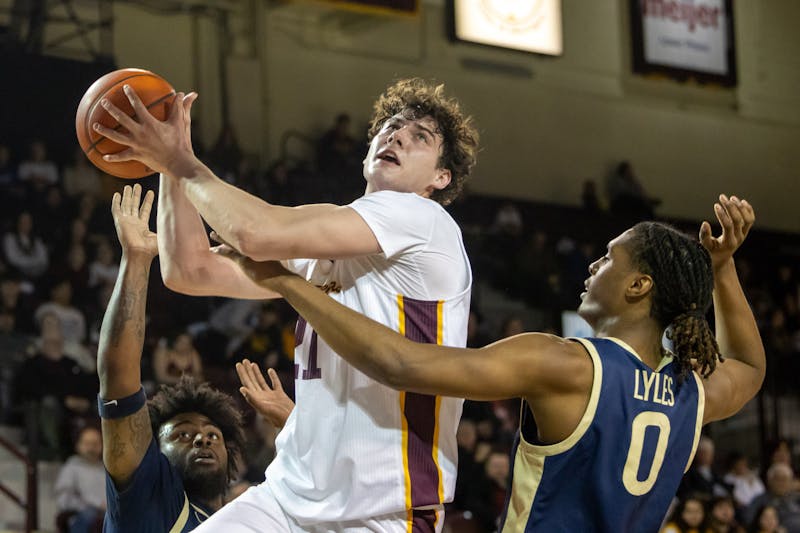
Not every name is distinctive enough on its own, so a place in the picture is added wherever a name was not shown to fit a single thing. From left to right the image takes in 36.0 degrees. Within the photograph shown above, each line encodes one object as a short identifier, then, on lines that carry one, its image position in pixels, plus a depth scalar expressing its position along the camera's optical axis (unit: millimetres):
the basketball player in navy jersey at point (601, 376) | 2990
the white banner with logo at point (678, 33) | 15883
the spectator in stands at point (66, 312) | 9453
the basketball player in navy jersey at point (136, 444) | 4016
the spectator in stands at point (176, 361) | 9023
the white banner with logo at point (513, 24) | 14453
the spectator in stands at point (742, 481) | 10828
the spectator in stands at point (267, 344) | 9875
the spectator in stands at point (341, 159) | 12609
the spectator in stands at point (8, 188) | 10586
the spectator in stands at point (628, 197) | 14977
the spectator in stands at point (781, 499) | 10223
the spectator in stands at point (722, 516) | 9133
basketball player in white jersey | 3072
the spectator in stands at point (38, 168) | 10938
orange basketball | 3303
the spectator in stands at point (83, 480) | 7902
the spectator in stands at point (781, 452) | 11445
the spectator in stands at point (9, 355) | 8844
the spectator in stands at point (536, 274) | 13219
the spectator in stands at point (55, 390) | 8453
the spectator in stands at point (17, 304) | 9370
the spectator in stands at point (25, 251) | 10008
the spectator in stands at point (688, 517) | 9070
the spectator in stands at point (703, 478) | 10289
